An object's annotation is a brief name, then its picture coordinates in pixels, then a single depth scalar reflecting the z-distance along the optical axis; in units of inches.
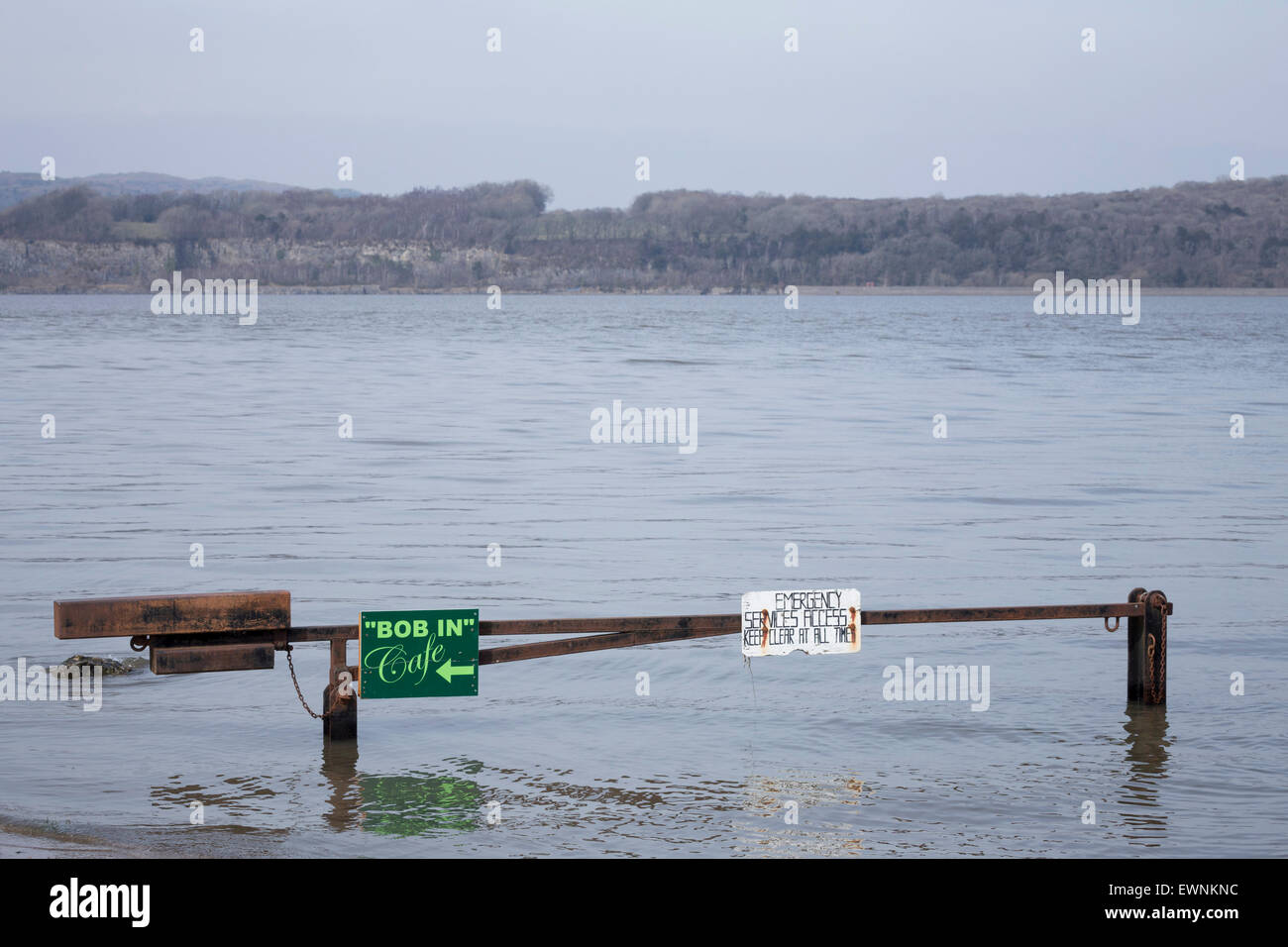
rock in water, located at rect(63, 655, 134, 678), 434.6
